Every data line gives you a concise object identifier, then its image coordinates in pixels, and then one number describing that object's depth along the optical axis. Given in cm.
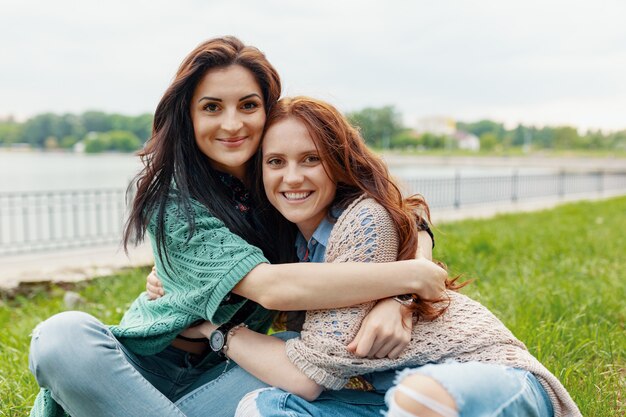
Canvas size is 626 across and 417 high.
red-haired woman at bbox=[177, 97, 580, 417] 157
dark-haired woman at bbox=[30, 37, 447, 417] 174
